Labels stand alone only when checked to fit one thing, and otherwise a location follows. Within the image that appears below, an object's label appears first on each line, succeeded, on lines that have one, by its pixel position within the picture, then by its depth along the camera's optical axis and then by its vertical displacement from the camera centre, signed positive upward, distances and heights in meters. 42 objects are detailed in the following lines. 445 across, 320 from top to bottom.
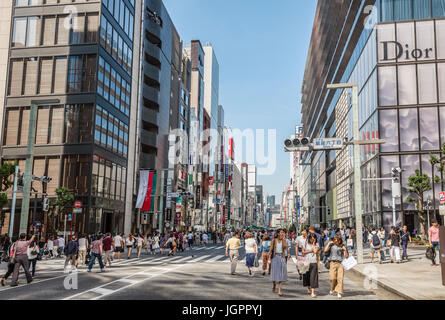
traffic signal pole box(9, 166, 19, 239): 27.88 +2.03
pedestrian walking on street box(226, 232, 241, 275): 16.97 -1.28
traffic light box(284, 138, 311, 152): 17.95 +3.20
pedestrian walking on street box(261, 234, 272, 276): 18.20 -1.31
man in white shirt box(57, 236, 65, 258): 27.70 -2.04
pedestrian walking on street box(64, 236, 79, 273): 17.92 -1.52
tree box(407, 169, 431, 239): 34.62 +2.93
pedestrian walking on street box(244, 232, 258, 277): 17.20 -1.35
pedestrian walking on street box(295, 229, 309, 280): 15.20 -0.78
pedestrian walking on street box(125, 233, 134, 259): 26.84 -1.72
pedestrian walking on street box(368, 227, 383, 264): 20.61 -1.06
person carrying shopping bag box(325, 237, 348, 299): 11.46 -1.11
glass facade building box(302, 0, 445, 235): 38.22 +11.73
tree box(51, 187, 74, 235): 33.34 +1.16
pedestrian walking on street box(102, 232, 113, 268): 20.39 -1.45
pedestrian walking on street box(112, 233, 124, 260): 24.72 -1.64
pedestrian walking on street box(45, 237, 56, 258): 26.72 -2.09
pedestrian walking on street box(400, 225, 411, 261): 21.02 -0.91
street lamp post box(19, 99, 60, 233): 19.98 +2.61
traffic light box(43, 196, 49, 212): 29.01 +0.66
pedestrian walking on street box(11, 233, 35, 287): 13.99 -1.47
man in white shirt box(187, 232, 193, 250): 39.59 -2.08
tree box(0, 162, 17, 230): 31.67 +3.03
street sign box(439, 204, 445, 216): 16.45 +0.53
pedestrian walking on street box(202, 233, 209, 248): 44.31 -2.22
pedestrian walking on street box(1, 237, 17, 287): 14.21 -1.71
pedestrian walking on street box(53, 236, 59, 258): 27.53 -2.25
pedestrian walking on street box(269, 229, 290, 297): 11.53 -1.12
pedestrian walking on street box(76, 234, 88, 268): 21.08 -1.49
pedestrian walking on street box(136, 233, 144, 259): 27.47 -1.77
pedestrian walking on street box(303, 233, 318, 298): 11.52 -1.12
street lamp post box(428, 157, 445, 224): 36.67 +3.29
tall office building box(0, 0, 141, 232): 38.66 +11.17
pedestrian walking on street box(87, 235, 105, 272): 17.98 -1.55
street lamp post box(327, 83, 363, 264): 19.69 +2.36
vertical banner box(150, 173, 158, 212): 51.91 +3.67
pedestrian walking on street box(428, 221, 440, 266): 18.55 -0.56
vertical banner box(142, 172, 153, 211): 47.09 +1.75
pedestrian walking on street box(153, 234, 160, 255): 30.57 -1.89
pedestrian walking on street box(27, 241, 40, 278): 15.13 -1.39
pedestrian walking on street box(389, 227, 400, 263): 20.02 -1.17
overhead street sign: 18.45 +3.37
